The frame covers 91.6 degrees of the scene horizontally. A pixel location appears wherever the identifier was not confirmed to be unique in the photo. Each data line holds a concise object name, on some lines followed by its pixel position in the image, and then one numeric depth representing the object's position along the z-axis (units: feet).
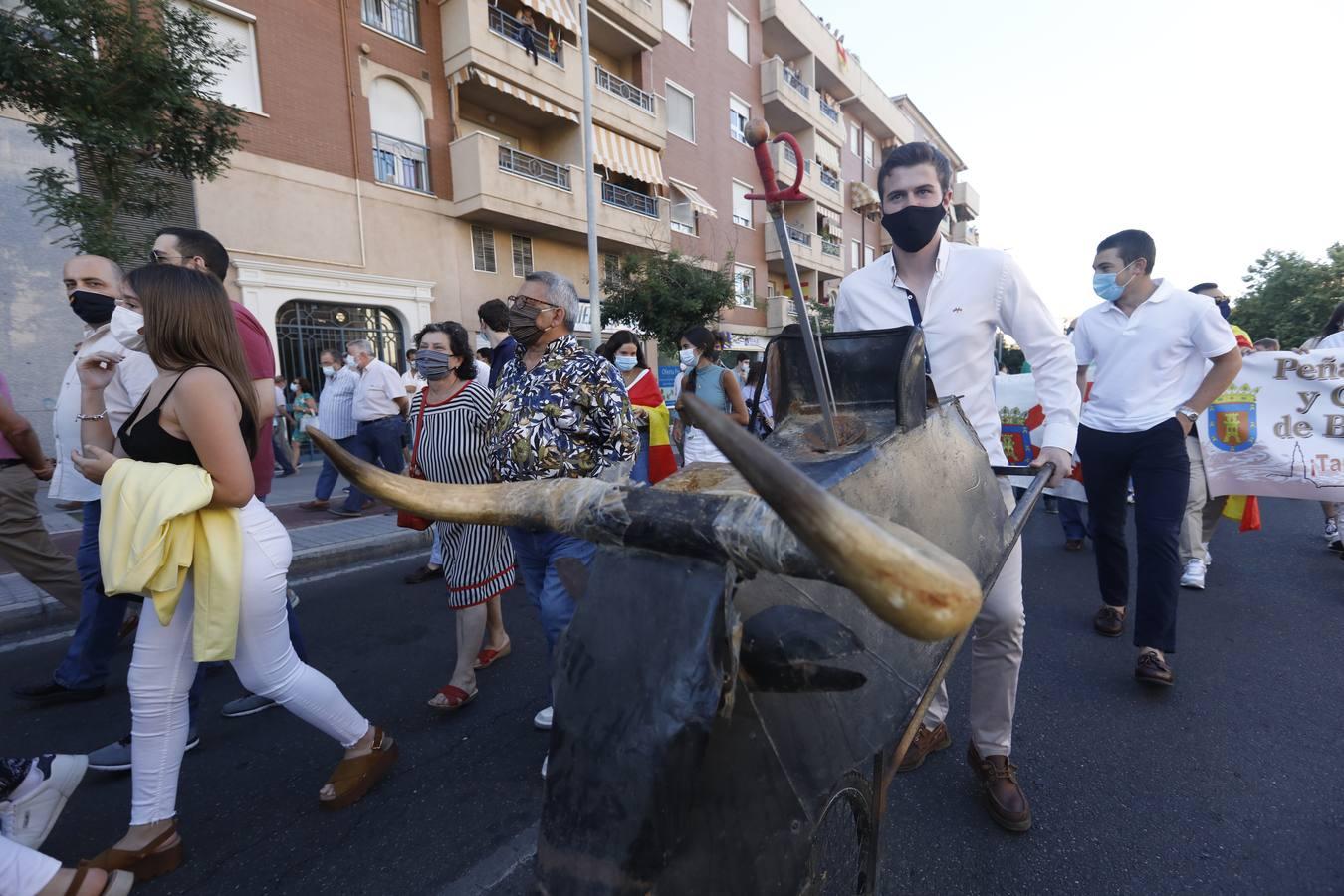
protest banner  15.97
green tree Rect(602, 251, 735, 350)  57.36
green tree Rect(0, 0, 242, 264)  20.92
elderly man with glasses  8.48
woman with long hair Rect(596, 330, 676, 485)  18.21
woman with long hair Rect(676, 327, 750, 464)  19.22
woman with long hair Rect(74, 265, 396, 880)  7.00
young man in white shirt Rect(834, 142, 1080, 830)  7.38
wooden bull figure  2.48
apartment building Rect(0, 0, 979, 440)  40.06
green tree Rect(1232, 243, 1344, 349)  72.33
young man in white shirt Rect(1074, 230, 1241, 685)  10.47
